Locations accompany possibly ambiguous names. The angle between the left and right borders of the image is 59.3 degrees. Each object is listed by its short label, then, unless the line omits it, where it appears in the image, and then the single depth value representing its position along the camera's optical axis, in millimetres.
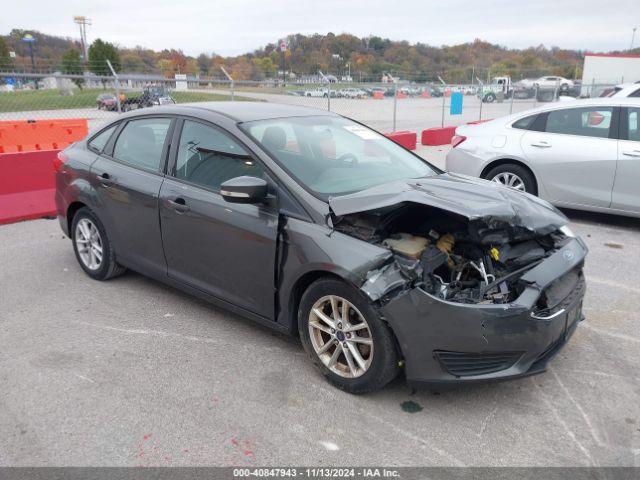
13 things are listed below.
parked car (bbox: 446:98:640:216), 6367
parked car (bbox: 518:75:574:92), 36203
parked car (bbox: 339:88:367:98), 18297
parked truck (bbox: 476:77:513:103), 24000
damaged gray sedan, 2961
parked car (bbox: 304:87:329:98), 16719
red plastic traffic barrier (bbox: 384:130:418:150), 12598
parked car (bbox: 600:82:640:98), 11047
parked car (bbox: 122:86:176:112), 13602
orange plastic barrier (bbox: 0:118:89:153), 10047
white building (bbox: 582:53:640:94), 45312
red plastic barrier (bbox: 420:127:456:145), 14547
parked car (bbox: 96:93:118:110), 13671
